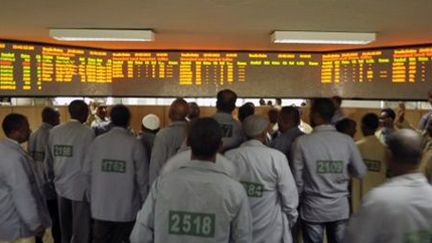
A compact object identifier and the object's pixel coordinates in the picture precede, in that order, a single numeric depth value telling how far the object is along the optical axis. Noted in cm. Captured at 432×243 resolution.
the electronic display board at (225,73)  754
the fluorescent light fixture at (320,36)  595
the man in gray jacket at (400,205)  195
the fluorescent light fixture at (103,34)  586
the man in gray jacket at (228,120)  425
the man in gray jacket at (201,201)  226
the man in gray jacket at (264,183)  333
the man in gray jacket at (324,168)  392
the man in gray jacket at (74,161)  466
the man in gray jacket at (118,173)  415
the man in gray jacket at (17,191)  335
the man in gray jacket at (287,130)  438
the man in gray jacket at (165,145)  415
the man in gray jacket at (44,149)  509
